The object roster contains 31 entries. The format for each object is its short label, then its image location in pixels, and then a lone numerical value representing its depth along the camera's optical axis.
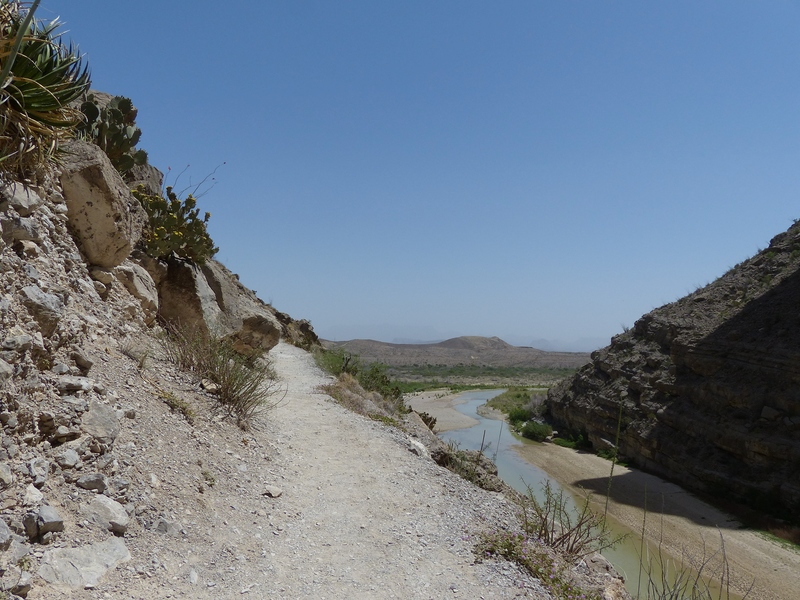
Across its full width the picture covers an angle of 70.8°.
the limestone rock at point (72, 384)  4.69
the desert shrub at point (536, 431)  29.67
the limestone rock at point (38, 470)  3.79
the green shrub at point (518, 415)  34.91
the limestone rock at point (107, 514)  3.99
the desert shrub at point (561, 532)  6.40
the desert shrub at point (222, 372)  7.86
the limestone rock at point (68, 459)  4.14
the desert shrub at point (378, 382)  17.09
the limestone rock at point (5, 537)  3.20
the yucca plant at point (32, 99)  5.30
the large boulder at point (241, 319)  11.10
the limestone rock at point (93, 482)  4.15
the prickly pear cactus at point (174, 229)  9.40
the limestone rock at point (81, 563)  3.37
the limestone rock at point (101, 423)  4.59
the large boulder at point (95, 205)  6.89
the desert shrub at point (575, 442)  27.41
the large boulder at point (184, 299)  9.67
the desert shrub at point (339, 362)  16.94
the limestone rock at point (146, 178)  10.66
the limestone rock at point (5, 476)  3.54
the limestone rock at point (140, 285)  8.12
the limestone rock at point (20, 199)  5.17
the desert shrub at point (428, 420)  18.61
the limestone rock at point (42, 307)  4.77
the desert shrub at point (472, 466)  9.01
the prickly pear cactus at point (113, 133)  8.80
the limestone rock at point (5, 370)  3.96
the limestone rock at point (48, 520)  3.54
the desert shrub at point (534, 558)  5.34
